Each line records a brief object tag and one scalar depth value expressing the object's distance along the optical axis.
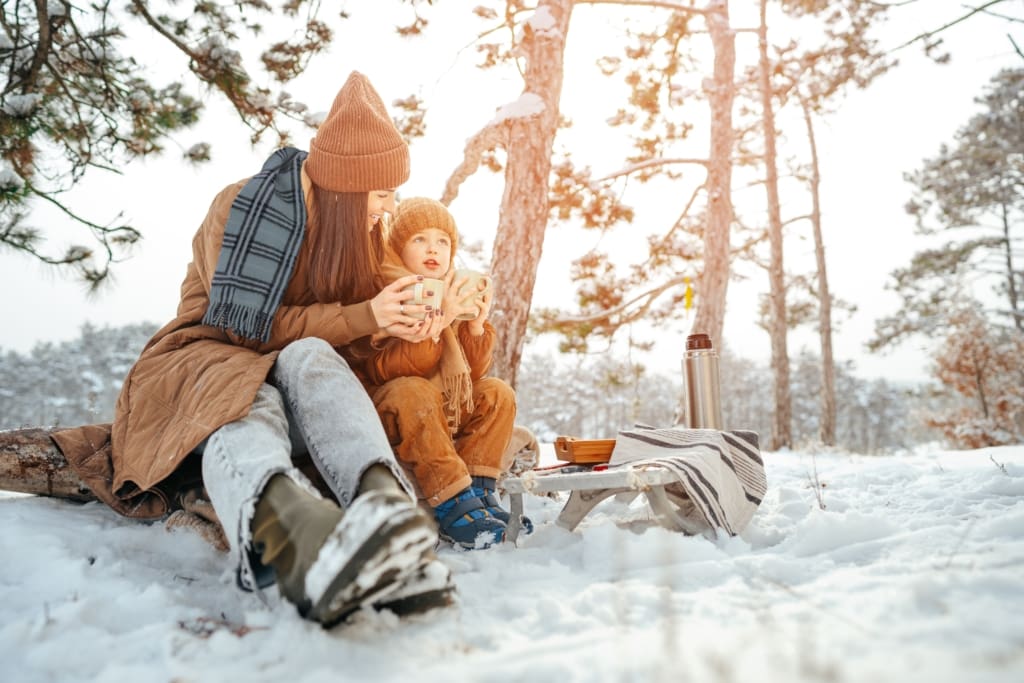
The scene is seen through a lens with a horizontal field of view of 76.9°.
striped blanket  1.98
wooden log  2.10
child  2.04
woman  1.16
